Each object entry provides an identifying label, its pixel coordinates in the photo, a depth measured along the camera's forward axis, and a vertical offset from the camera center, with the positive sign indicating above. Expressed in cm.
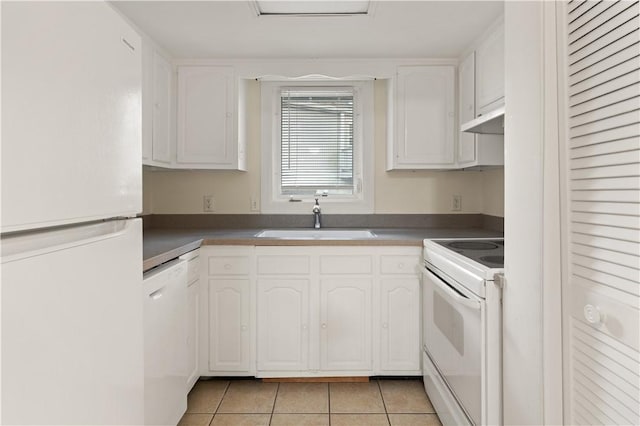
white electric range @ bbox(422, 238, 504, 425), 134 -50
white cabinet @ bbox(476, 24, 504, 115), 200 +79
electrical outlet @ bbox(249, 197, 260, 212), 283 +5
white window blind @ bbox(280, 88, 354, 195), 287 +54
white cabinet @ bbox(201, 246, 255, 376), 219 -56
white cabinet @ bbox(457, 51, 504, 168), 225 +44
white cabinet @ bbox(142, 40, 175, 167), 214 +63
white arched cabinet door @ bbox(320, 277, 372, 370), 219 -66
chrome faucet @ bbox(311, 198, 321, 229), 274 -3
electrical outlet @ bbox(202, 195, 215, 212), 283 +6
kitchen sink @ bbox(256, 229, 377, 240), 237 -16
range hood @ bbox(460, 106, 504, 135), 148 +40
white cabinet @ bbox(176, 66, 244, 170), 254 +64
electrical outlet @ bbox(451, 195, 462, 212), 281 +6
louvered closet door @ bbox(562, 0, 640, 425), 76 -1
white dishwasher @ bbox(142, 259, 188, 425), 140 -55
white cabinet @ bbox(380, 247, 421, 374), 219 -59
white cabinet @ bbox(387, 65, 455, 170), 254 +66
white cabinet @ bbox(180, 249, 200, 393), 196 -58
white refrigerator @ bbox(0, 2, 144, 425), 58 -1
